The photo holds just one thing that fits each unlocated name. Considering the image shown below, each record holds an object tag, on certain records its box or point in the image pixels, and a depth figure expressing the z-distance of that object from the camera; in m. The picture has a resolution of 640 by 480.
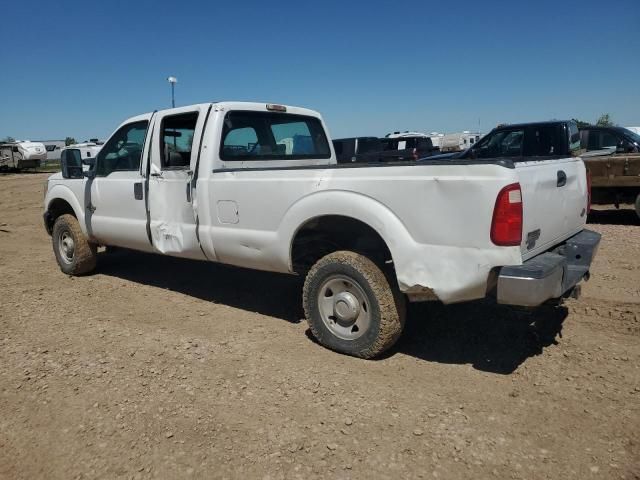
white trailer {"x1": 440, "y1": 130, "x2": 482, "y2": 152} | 32.03
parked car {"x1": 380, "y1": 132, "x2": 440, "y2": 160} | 17.64
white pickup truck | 2.96
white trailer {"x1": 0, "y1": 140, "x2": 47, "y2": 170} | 31.47
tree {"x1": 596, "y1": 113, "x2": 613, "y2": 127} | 44.16
